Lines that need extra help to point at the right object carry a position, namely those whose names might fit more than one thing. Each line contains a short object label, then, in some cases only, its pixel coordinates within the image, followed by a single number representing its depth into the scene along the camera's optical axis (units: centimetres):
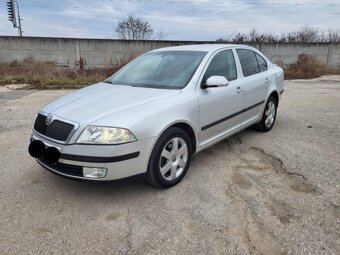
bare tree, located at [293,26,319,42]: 2539
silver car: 286
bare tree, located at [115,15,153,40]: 3434
